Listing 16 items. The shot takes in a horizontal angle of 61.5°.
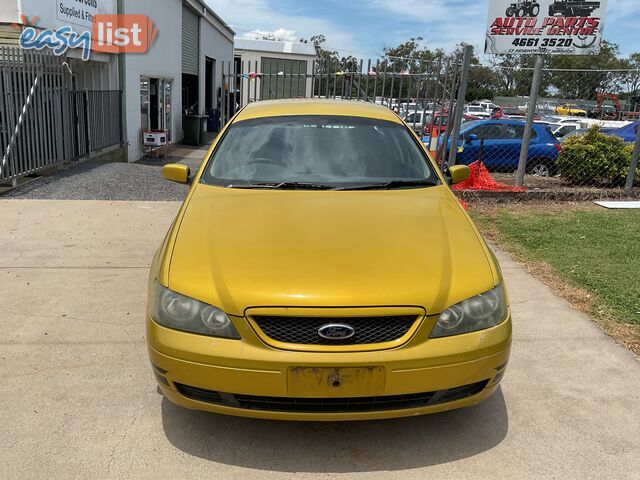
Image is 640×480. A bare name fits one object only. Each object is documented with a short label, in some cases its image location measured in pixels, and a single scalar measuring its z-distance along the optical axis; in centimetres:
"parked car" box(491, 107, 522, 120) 2853
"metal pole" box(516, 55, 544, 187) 862
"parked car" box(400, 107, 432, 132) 988
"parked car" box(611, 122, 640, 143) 1355
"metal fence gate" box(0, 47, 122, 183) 832
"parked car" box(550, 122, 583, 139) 1937
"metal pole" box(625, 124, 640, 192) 900
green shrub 947
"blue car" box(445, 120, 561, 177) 1164
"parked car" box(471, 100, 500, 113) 4069
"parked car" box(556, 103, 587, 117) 3595
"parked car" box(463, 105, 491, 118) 3891
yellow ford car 235
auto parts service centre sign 872
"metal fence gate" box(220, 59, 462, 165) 910
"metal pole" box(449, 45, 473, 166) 839
